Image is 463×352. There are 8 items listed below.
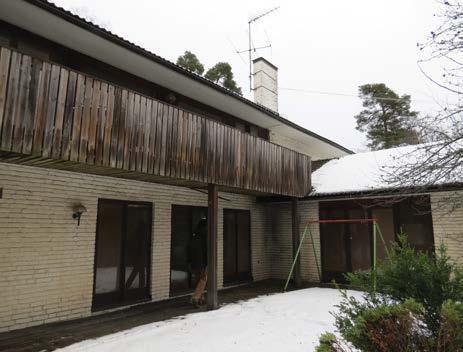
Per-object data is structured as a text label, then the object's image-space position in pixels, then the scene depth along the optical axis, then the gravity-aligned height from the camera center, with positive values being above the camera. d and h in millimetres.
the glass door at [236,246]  11594 -456
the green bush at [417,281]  3646 -513
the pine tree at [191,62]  22516 +10684
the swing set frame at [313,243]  9578 -351
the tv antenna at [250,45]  15588 +8110
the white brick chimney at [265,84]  15148 +6251
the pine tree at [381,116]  25828 +8650
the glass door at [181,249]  9672 -455
